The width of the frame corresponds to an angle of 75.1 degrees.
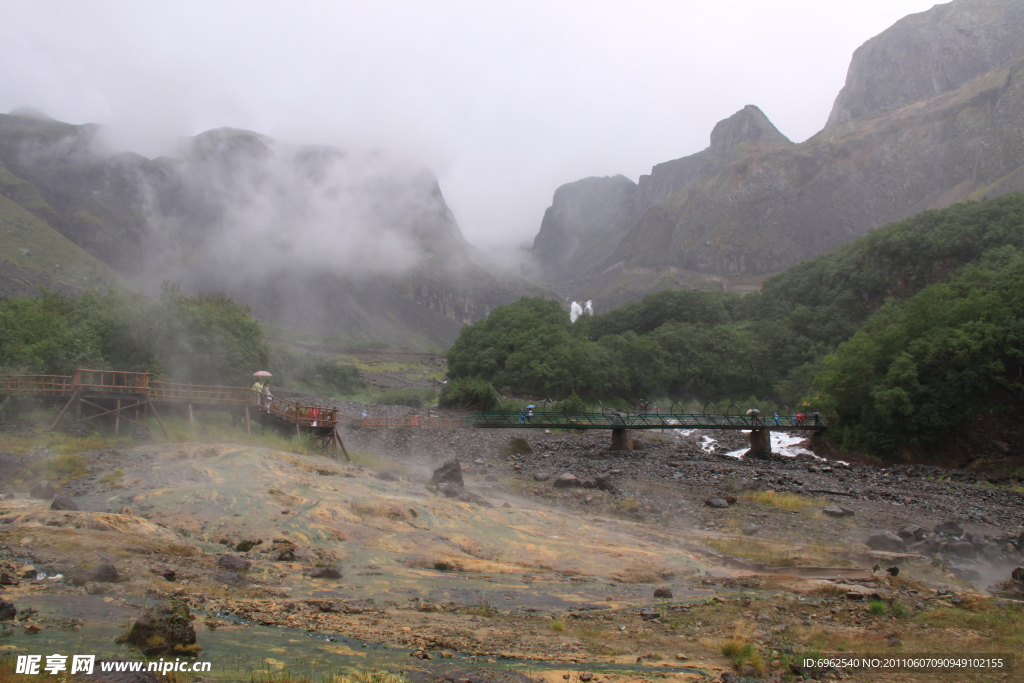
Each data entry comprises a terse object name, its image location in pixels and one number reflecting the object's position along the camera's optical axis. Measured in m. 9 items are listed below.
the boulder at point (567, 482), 28.34
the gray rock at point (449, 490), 22.80
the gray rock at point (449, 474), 25.73
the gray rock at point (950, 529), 20.45
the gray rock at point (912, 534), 19.73
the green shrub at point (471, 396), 59.81
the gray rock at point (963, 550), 17.80
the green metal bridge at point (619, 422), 42.69
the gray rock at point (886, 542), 18.56
